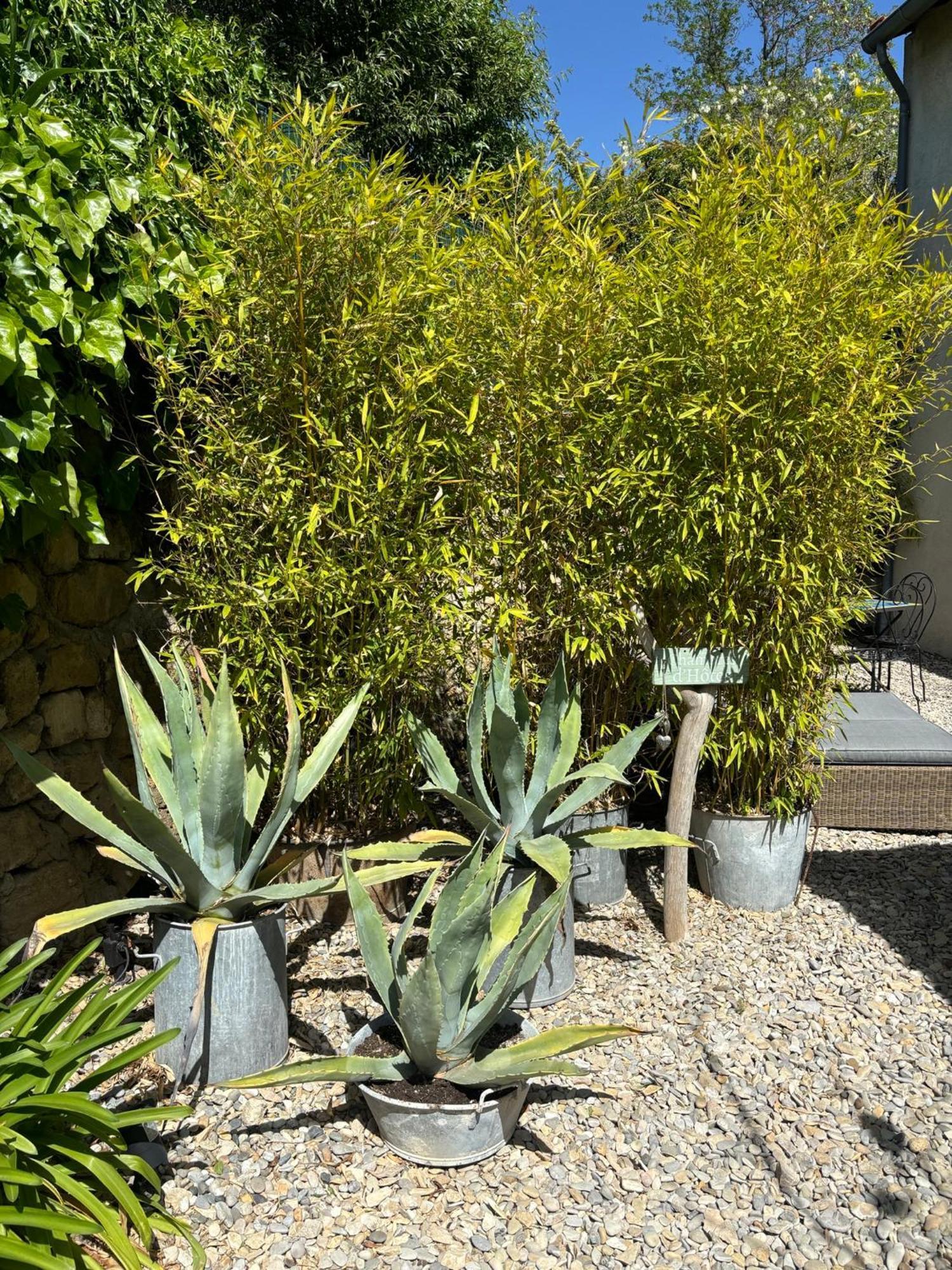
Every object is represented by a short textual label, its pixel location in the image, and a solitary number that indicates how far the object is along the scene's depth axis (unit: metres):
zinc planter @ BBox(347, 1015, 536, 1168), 1.95
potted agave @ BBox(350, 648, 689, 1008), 2.57
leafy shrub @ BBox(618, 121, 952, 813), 2.76
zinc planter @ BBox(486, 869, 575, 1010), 2.60
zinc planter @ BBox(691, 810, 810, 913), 3.23
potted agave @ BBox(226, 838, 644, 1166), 1.92
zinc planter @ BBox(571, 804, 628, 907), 3.21
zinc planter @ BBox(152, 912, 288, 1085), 2.24
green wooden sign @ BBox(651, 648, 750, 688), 2.92
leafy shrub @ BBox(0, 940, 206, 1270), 1.44
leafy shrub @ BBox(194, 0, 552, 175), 7.62
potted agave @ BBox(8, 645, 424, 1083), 2.19
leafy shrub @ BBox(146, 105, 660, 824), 2.68
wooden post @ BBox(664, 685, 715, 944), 2.98
